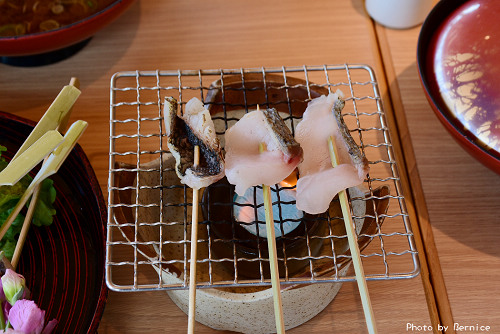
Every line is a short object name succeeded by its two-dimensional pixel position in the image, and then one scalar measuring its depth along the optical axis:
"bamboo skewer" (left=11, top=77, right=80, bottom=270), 0.37
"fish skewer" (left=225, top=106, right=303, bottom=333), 0.36
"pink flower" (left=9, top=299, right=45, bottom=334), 0.30
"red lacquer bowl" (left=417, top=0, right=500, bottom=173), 0.42
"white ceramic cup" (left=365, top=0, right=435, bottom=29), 0.57
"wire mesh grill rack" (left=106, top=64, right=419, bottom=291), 0.36
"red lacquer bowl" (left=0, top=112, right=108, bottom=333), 0.40
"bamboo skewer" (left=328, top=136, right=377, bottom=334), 0.31
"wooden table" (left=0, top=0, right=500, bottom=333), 0.44
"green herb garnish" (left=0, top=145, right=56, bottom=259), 0.40
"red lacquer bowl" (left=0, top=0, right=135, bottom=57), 0.46
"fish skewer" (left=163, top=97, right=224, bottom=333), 0.36
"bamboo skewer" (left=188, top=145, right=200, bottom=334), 0.31
